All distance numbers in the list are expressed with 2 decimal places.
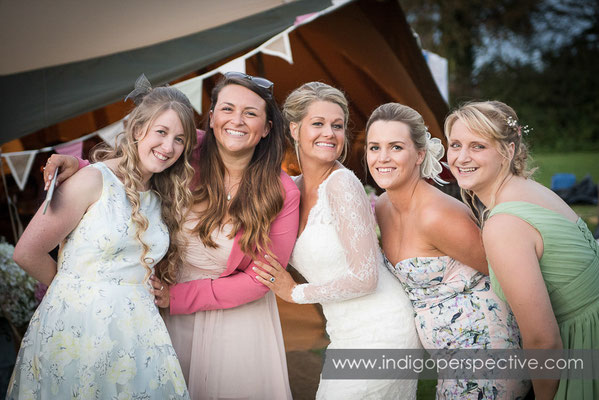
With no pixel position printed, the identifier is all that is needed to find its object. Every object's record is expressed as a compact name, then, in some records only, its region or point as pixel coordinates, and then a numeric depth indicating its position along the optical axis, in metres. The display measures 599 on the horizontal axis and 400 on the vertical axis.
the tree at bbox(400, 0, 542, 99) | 18.62
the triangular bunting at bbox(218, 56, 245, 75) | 4.18
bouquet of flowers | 3.46
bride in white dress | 2.32
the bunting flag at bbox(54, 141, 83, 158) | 4.47
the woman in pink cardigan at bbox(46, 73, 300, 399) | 2.54
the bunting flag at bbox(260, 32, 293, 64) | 4.25
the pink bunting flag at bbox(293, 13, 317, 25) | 4.44
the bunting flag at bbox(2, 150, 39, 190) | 4.36
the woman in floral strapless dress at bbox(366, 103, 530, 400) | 2.23
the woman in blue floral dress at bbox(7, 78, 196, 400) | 2.11
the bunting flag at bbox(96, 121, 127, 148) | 4.11
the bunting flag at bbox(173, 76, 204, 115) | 4.13
